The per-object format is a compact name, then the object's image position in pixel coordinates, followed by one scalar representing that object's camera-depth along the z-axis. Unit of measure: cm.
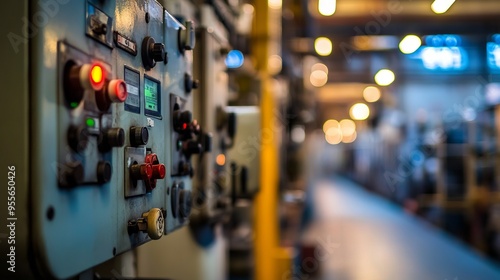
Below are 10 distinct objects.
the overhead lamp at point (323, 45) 528
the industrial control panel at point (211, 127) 248
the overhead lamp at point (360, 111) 1193
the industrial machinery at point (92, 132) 104
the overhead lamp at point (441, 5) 321
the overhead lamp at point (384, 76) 683
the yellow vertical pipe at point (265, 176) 396
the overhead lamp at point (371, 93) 1074
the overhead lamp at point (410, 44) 500
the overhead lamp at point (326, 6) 370
